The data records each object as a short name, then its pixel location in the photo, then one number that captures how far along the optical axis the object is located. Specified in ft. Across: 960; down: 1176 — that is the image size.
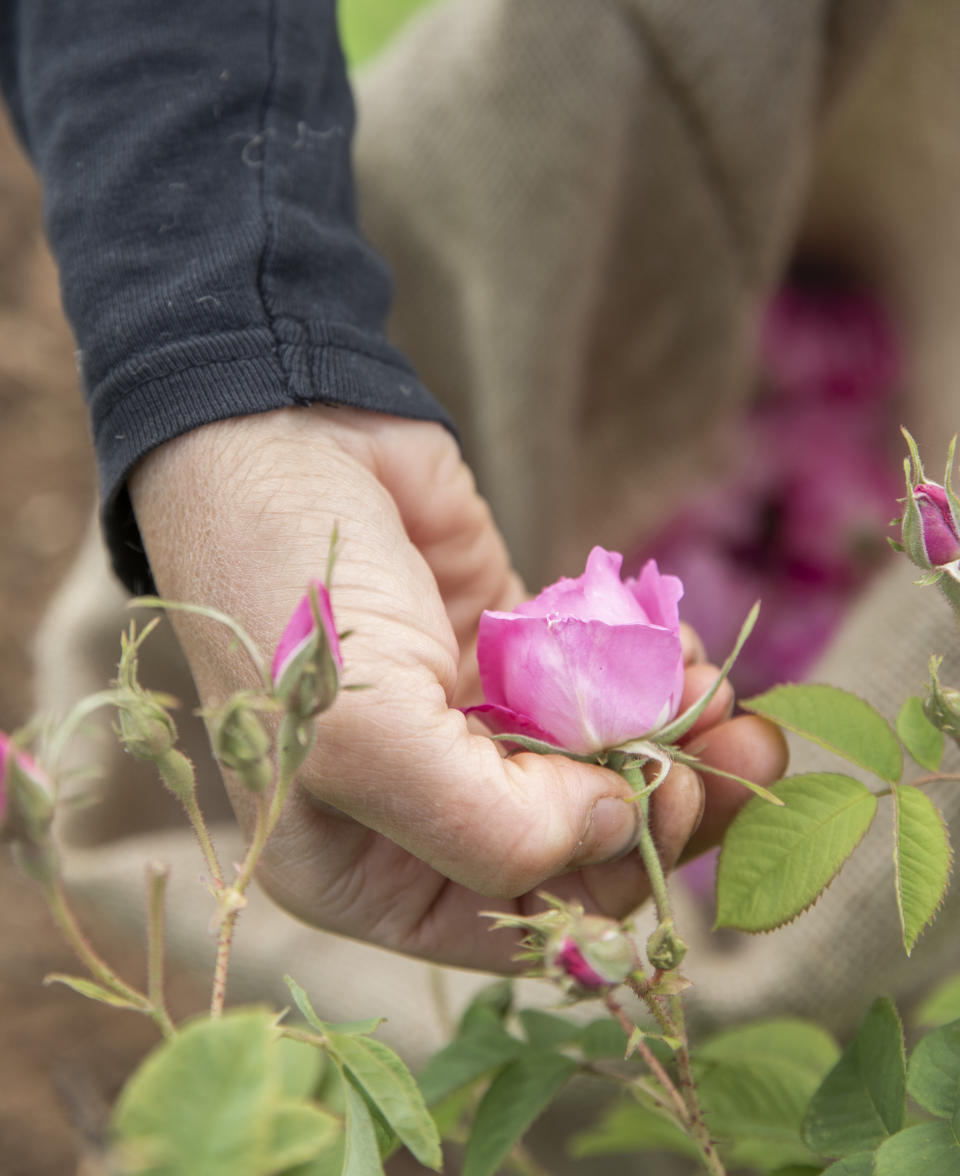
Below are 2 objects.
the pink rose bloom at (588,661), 0.98
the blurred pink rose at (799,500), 3.23
